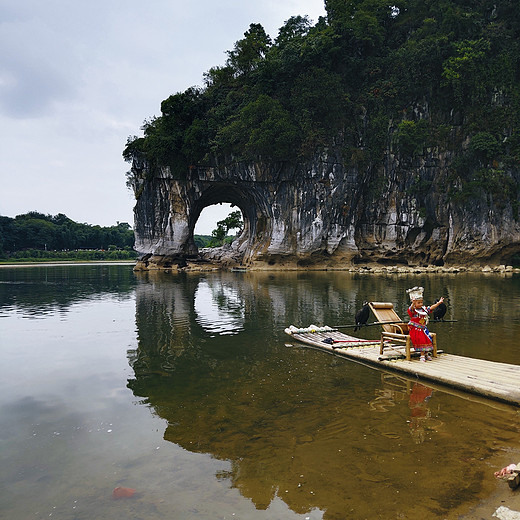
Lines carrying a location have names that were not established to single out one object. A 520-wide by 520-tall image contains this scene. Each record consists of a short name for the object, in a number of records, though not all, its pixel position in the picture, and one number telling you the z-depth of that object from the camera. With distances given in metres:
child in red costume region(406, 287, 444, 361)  7.57
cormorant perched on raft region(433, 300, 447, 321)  8.15
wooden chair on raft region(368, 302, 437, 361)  7.67
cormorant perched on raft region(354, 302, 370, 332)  8.32
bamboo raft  5.72
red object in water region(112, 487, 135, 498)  3.70
